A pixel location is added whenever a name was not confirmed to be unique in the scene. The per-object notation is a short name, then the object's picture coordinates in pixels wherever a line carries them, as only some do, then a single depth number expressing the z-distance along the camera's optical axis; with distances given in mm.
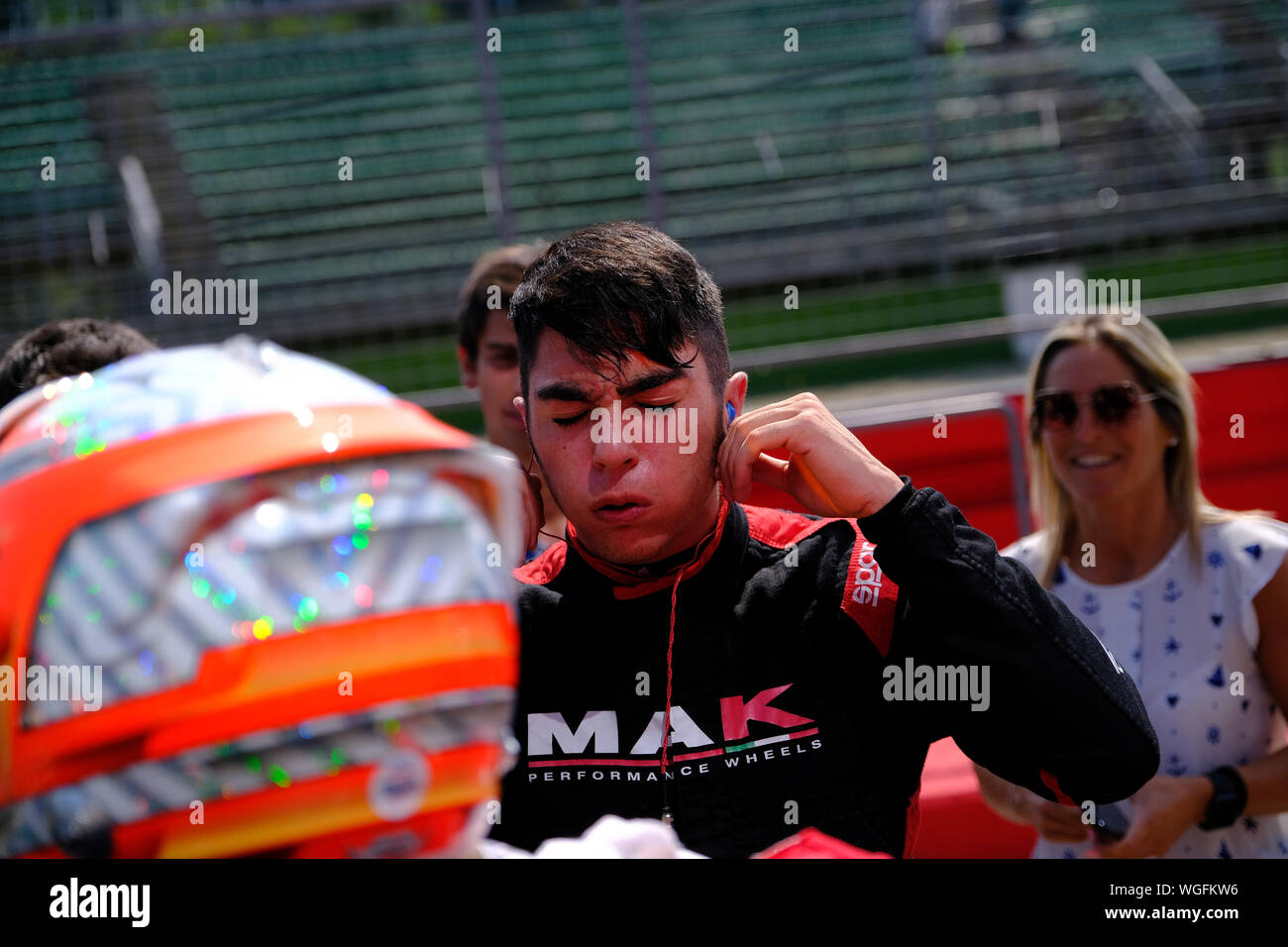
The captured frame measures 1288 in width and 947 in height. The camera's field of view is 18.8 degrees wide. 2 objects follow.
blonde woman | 3449
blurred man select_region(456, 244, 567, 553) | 3806
